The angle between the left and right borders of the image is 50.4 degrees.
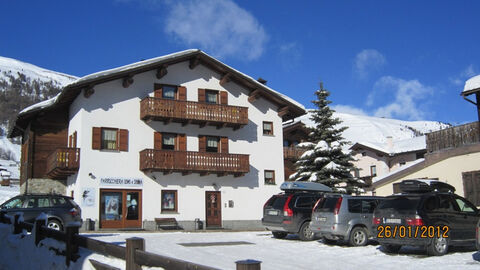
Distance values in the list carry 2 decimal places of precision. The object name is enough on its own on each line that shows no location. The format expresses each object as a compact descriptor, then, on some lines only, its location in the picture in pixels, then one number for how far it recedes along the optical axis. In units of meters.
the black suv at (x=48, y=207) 17.61
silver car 16.47
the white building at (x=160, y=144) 27.22
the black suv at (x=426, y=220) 13.27
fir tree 28.69
